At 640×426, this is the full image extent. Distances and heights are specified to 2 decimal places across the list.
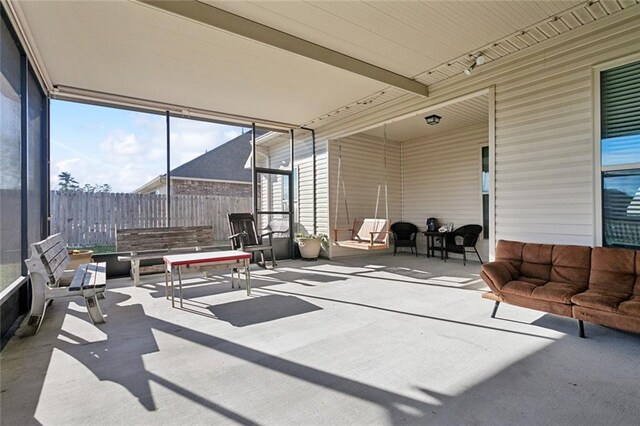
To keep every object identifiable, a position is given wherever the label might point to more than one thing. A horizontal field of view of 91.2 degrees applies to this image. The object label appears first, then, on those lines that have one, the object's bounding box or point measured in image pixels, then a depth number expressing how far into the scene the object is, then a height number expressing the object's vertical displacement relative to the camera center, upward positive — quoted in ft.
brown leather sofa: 8.71 -2.41
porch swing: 20.62 -1.27
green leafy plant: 25.06 -1.93
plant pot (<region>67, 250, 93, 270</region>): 16.70 -2.20
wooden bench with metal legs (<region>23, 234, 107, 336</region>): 9.82 -2.27
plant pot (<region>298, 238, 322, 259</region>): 24.64 -2.62
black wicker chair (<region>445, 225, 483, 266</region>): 22.59 -2.11
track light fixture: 13.84 +6.84
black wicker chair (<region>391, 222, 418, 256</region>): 27.30 -1.92
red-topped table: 12.86 -1.93
